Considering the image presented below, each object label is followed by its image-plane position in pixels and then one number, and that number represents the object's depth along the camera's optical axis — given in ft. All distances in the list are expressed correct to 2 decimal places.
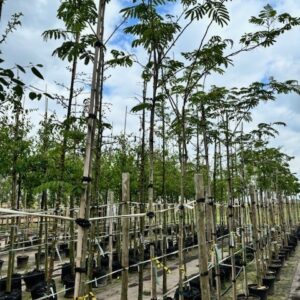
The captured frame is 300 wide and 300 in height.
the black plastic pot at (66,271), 30.74
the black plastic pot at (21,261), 38.63
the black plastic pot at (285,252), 44.66
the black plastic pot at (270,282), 28.63
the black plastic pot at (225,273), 30.14
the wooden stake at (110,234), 28.60
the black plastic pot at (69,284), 26.62
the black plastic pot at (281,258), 41.45
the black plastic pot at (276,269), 33.75
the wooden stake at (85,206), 7.52
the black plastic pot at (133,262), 36.40
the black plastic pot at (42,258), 41.42
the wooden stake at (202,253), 12.48
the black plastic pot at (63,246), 48.30
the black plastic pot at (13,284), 26.71
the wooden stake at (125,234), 12.47
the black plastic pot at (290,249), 48.94
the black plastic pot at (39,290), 24.04
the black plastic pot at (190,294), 21.23
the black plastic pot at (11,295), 22.72
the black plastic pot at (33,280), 28.71
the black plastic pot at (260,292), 24.88
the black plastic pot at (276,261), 38.58
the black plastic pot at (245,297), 23.64
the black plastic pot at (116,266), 33.71
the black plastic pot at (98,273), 30.27
